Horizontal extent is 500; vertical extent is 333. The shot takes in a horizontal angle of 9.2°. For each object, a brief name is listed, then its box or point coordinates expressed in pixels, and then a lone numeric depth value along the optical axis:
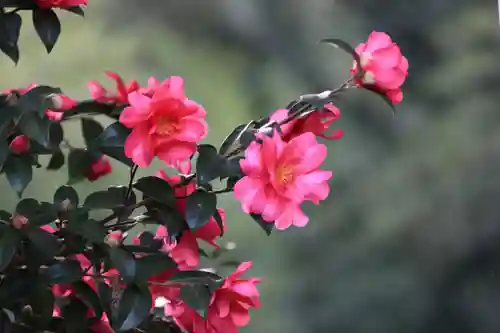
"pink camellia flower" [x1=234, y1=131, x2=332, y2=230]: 2.56
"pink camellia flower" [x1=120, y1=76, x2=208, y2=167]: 2.56
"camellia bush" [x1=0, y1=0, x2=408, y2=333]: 2.57
